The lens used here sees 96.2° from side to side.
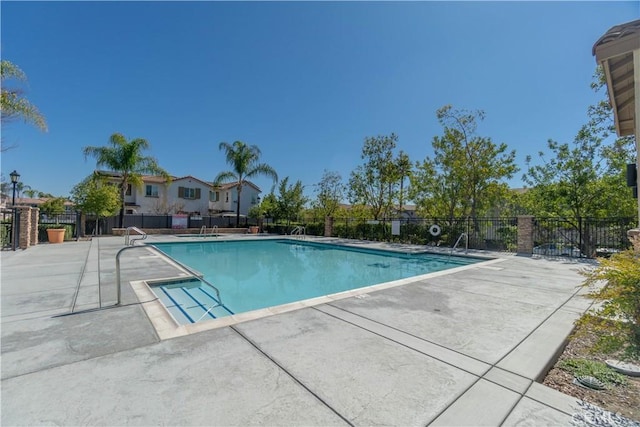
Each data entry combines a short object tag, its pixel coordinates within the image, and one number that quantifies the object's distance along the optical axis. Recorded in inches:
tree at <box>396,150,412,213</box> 788.6
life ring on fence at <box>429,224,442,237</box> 628.7
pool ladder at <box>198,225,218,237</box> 851.1
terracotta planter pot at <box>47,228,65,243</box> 577.1
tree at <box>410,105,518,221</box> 614.9
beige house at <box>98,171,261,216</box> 1161.4
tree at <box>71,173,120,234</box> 664.4
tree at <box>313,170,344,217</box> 1003.9
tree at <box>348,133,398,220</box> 797.2
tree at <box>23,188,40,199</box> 2423.2
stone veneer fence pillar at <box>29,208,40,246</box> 517.0
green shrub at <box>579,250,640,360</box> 88.6
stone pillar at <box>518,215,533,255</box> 484.4
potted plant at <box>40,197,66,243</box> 583.3
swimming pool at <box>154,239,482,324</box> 249.8
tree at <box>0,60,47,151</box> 363.6
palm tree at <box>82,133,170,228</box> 801.6
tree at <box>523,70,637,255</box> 515.2
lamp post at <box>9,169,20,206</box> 539.8
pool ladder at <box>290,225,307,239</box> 838.5
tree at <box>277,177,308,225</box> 1050.8
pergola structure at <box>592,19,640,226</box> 139.8
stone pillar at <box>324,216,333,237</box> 869.8
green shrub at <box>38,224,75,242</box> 598.0
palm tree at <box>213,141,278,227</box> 1010.1
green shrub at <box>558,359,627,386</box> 105.1
